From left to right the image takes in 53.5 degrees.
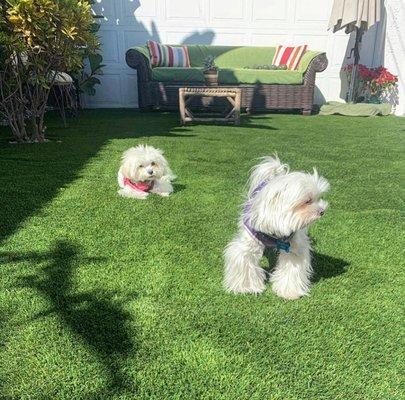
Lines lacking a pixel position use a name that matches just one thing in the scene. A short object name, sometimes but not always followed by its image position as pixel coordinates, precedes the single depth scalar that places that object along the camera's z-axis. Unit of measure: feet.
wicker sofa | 28.68
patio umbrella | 29.63
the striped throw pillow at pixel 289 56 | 31.65
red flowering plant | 30.86
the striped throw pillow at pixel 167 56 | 31.24
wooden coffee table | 23.80
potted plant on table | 24.62
